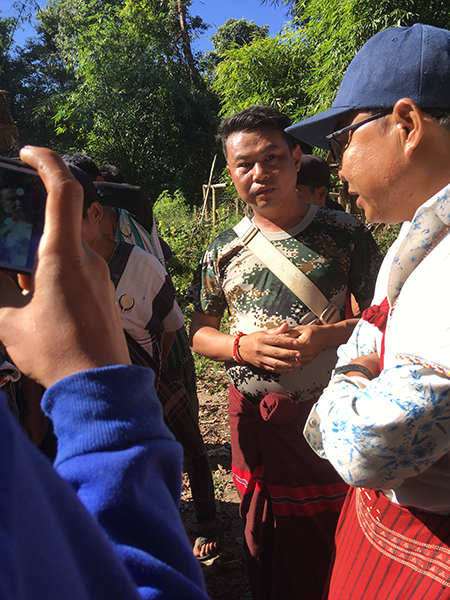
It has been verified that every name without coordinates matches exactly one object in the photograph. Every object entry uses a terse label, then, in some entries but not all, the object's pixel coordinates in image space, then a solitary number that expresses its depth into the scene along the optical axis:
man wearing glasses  0.94
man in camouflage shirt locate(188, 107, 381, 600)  2.06
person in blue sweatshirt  0.40
